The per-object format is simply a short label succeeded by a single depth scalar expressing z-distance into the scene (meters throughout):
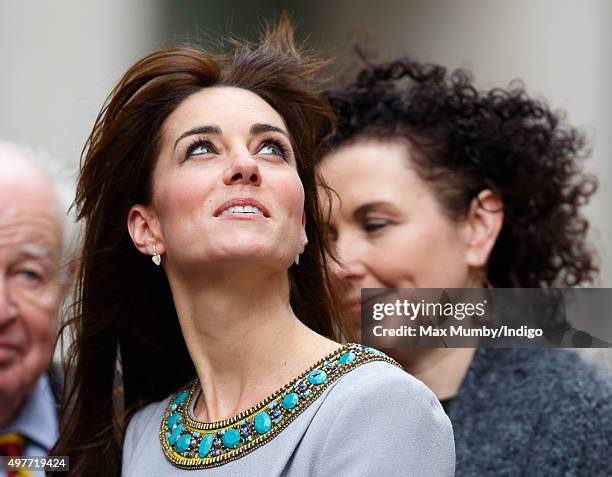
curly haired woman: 5.64
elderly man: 5.27
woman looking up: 3.90
